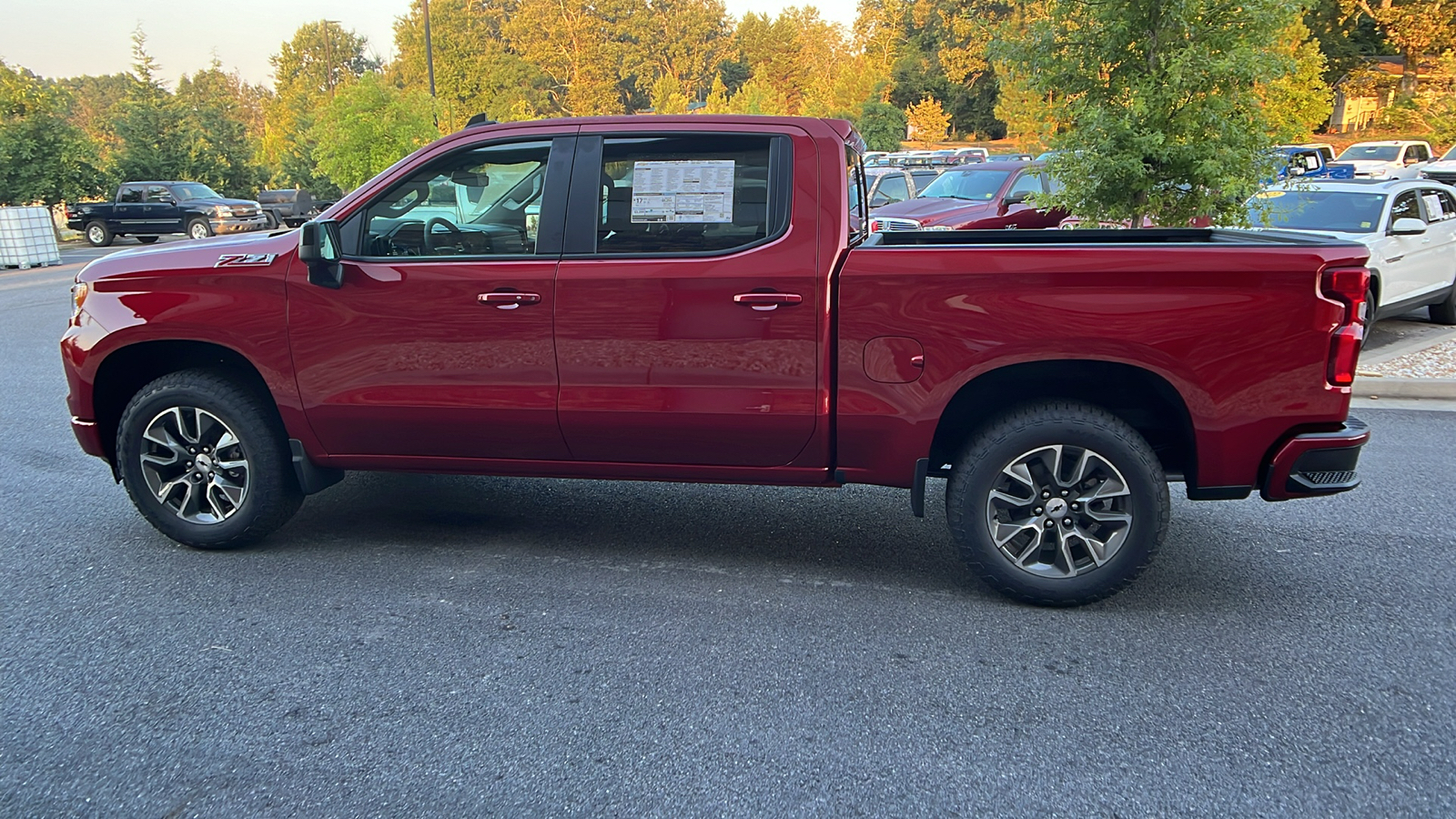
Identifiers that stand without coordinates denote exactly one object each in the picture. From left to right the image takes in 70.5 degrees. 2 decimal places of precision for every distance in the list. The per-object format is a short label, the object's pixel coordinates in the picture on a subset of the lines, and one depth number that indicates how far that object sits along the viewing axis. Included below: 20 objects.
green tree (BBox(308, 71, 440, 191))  22.61
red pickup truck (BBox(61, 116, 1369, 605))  3.83
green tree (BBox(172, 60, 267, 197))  36.12
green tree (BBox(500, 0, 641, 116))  95.00
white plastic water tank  20.39
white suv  9.56
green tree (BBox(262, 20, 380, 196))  71.06
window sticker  4.22
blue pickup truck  21.64
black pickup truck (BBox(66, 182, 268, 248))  26.95
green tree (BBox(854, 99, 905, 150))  57.38
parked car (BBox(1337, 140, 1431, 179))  27.67
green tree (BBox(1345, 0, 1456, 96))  48.44
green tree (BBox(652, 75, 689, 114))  63.56
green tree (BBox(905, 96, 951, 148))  59.84
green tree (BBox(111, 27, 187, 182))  34.22
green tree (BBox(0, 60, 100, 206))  27.64
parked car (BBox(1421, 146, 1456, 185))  23.50
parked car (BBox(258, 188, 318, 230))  30.03
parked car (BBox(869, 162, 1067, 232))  13.92
